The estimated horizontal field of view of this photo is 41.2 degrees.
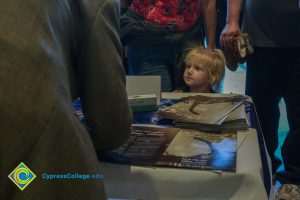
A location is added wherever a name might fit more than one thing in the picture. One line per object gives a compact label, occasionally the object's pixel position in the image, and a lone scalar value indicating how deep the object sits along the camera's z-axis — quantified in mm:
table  743
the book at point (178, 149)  789
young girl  1729
